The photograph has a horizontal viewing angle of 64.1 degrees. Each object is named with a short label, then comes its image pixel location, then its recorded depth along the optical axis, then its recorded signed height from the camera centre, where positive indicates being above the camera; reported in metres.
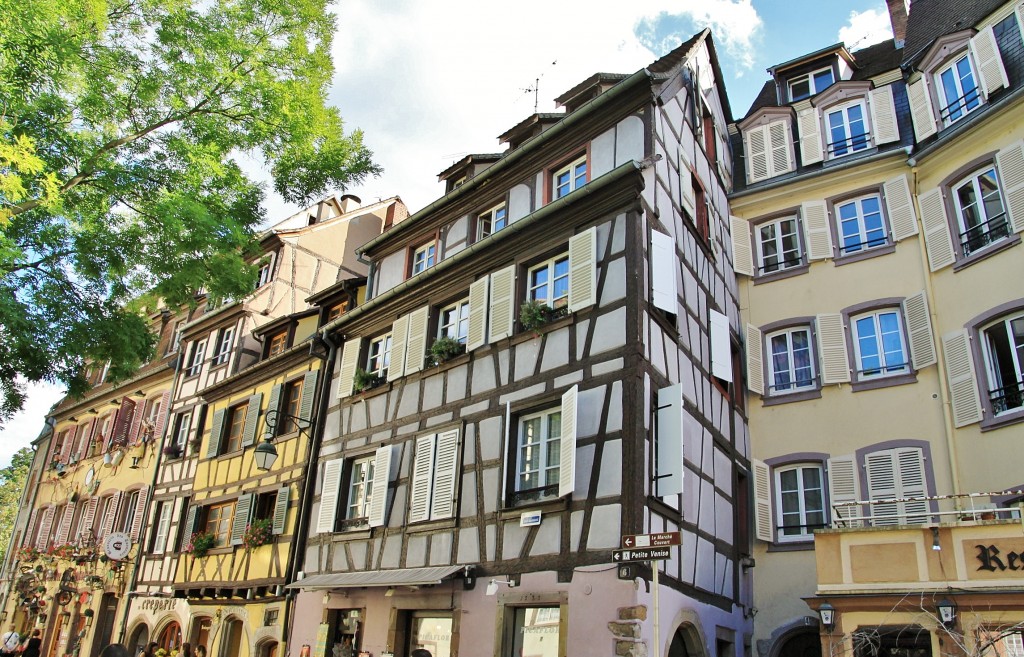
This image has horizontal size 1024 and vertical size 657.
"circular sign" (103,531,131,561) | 18.81 +2.29
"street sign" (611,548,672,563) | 7.70 +1.12
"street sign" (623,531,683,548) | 7.67 +1.24
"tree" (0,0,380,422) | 7.84 +4.89
